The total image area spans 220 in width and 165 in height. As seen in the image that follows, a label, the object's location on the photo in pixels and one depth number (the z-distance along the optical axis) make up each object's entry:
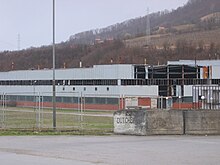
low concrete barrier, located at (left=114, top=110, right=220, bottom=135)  24.20
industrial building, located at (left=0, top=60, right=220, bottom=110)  76.88
